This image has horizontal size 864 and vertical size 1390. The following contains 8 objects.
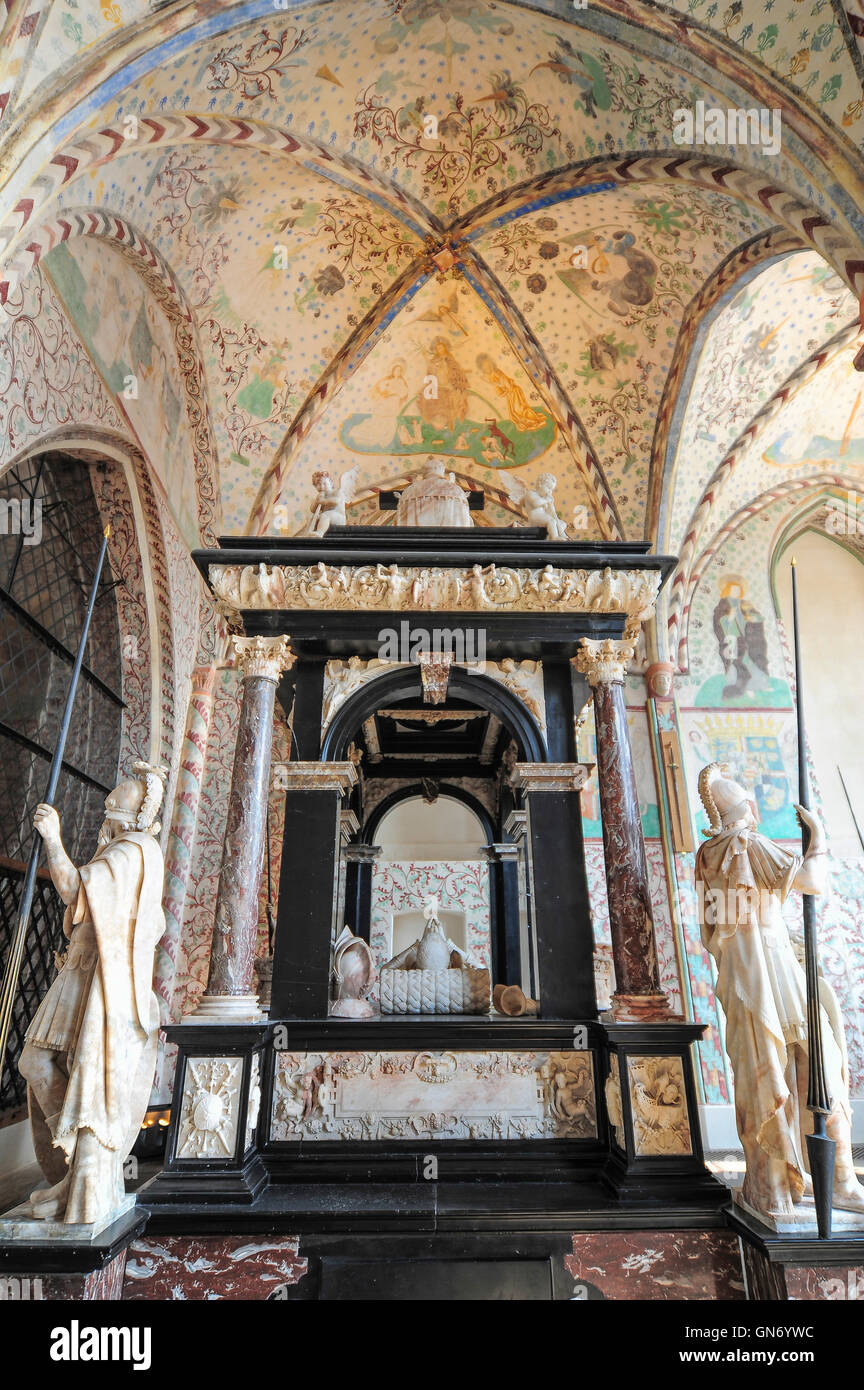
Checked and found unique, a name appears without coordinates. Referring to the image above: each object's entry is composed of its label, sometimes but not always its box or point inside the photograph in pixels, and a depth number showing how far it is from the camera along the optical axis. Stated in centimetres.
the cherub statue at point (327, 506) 690
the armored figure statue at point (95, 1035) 326
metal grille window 706
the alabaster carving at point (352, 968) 563
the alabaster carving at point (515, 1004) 557
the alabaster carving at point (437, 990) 593
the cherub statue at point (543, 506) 680
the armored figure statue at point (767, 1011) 371
